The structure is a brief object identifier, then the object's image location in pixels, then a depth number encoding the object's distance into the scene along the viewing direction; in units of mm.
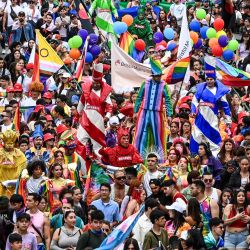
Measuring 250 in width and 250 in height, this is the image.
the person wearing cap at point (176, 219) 23297
